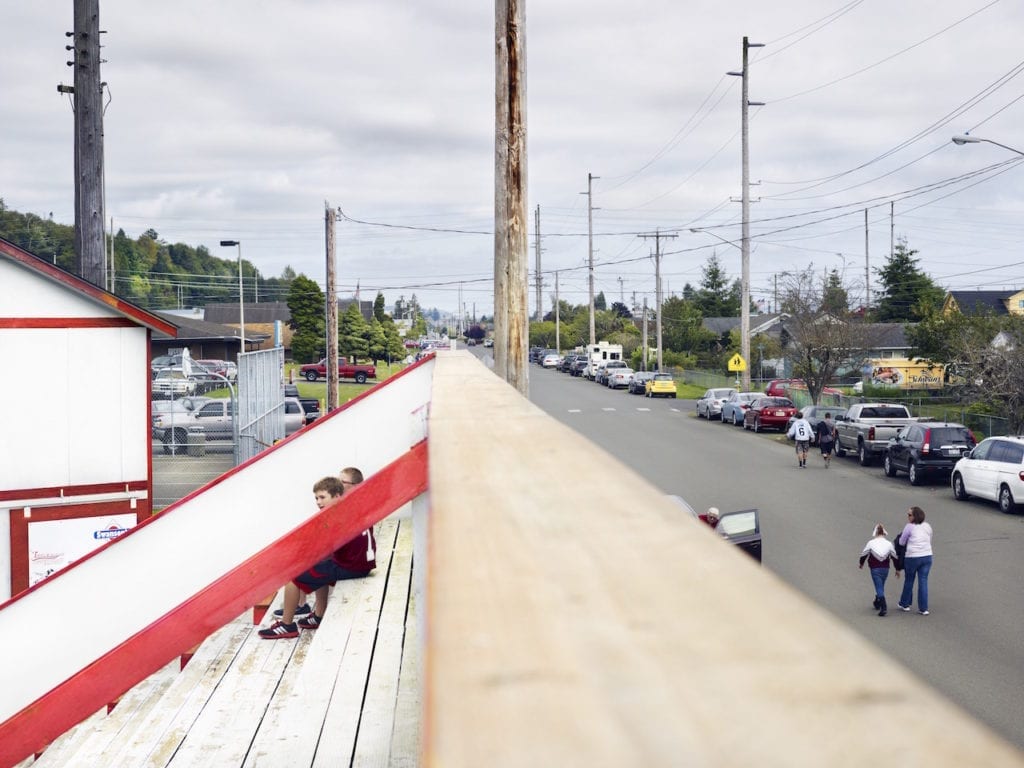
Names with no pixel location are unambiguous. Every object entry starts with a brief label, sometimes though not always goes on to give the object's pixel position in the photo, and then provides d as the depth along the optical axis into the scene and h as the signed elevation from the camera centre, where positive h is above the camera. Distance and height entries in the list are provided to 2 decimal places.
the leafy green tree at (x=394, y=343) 83.06 +0.57
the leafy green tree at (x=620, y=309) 153.85 +5.89
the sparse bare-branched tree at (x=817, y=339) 41.16 +0.36
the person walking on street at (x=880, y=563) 14.55 -2.93
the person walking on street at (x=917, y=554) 14.38 -2.79
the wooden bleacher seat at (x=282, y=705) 4.93 -1.85
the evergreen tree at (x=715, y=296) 121.81 +6.16
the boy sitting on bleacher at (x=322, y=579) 7.08 -1.61
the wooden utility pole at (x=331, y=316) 34.09 +1.12
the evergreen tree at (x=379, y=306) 123.47 +5.24
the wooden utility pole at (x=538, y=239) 110.12 +11.46
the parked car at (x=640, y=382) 62.56 -1.93
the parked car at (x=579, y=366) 83.51 -1.29
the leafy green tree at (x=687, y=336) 87.02 +1.07
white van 22.39 -2.73
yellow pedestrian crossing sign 48.37 -0.65
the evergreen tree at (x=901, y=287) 85.94 +4.97
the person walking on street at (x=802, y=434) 31.06 -2.51
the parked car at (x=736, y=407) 43.66 -2.39
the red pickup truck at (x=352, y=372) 63.78 -1.28
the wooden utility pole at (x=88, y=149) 15.91 +3.04
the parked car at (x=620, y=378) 66.12 -1.78
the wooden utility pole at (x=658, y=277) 71.32 +5.16
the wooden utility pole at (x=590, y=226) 90.57 +10.98
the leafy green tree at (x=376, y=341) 75.31 +0.69
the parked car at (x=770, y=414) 41.22 -2.51
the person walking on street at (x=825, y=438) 31.05 -2.62
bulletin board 12.56 -2.20
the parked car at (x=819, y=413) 35.88 -2.20
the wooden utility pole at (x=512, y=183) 11.85 +1.87
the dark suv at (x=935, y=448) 26.61 -2.51
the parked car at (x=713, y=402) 46.41 -2.34
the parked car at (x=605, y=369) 70.06 -1.30
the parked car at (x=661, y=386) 59.50 -2.06
